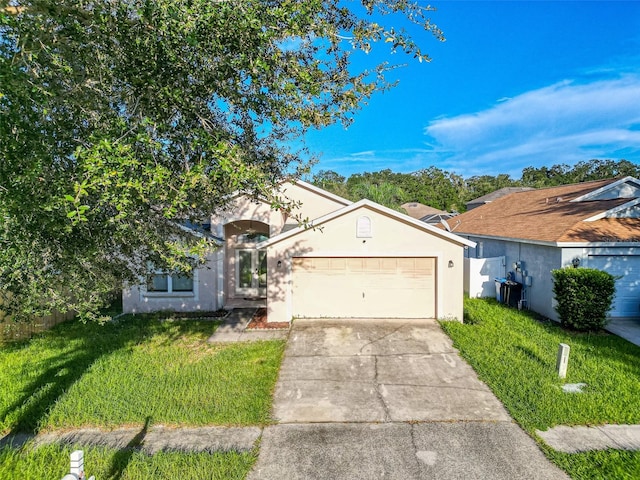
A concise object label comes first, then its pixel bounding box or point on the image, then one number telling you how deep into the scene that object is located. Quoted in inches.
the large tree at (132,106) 149.4
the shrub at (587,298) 387.2
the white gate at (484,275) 576.4
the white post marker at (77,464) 128.5
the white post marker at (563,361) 276.3
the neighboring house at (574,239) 438.9
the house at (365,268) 443.5
